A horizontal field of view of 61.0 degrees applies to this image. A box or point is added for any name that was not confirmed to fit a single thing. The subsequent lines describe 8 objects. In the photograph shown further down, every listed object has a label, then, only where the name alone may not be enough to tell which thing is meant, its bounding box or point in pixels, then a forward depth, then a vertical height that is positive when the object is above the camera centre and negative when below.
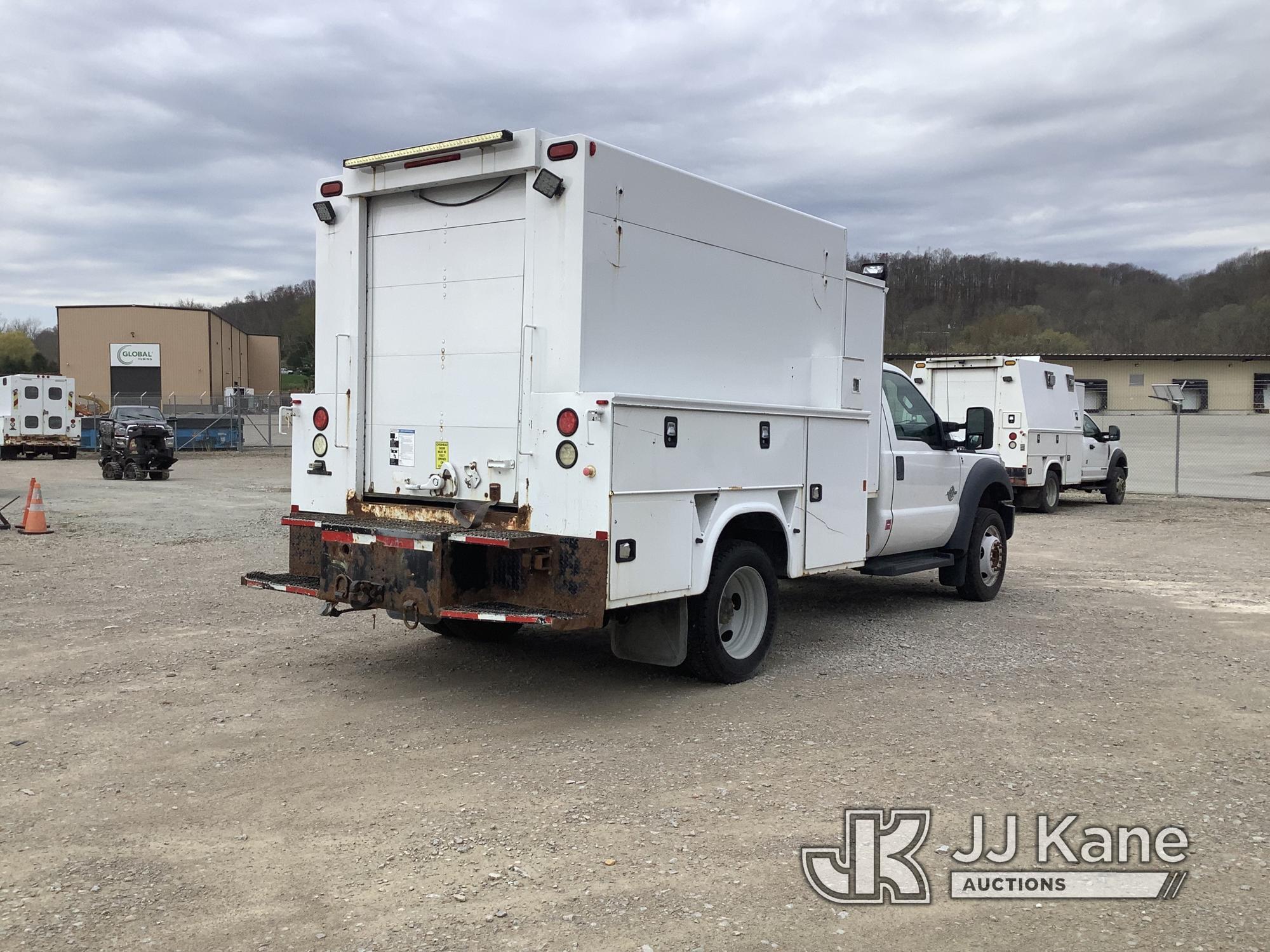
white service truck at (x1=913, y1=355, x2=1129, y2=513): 19.27 +0.60
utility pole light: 23.16 +1.21
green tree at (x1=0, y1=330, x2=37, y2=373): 86.75 +6.39
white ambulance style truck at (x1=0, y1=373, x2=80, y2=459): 32.69 +0.25
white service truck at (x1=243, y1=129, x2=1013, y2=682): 5.83 +0.18
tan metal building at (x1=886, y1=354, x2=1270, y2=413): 55.12 +3.54
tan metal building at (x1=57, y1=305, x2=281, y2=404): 66.25 +4.77
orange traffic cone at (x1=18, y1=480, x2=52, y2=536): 14.20 -1.27
